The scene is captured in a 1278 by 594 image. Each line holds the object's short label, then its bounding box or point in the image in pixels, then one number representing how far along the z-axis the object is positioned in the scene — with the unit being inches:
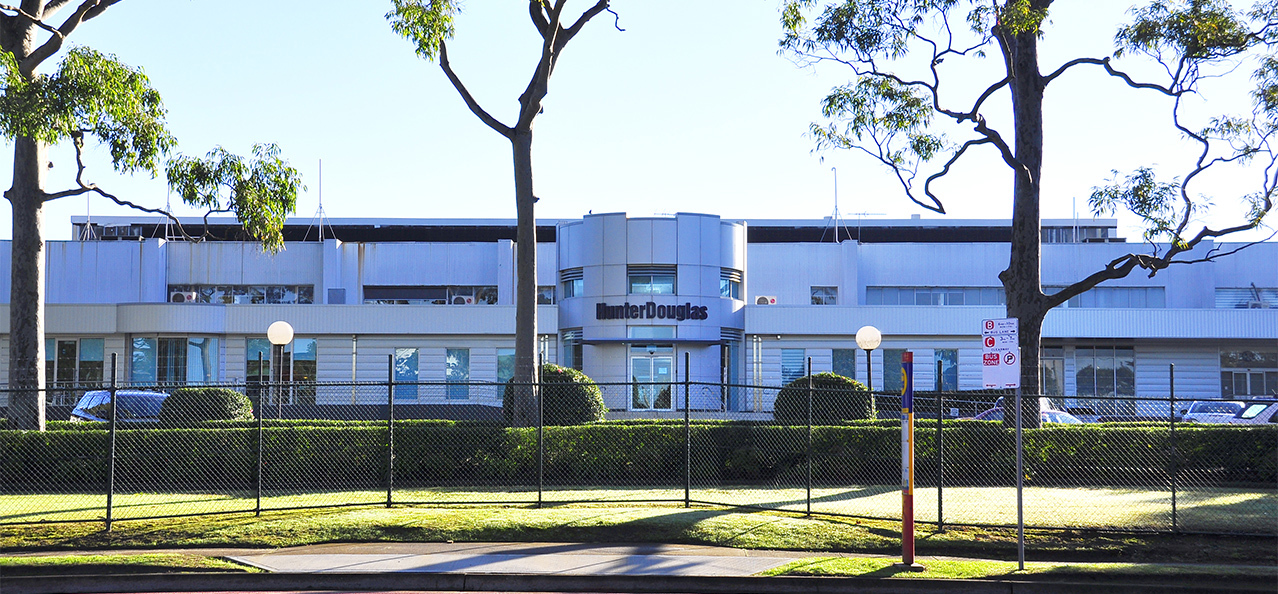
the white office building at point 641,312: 1480.1
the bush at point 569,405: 834.8
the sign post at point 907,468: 449.4
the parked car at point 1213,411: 1107.3
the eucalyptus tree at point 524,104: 829.2
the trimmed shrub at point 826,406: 857.5
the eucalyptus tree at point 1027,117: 838.5
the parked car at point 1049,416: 1026.3
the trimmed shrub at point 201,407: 829.2
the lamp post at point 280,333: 1055.6
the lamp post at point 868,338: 1016.2
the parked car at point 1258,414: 1065.9
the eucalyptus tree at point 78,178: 713.6
